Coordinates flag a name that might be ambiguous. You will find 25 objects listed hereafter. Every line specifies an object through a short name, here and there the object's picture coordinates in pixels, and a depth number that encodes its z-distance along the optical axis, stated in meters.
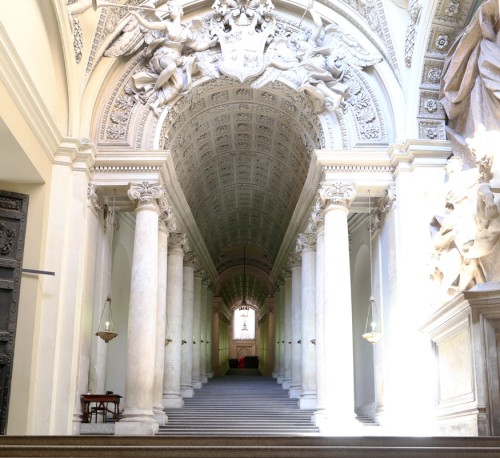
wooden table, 15.44
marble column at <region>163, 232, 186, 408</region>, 20.36
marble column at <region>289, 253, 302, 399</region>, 22.62
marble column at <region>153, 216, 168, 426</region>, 17.61
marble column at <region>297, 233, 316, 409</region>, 19.91
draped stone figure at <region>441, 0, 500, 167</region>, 13.30
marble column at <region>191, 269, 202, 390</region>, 25.36
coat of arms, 17.33
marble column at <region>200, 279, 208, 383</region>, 27.11
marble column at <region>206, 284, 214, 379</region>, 30.12
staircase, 16.95
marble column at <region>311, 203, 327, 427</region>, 16.92
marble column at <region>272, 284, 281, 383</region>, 29.85
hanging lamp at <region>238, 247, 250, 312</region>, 36.03
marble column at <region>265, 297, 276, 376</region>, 34.44
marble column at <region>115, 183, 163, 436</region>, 15.38
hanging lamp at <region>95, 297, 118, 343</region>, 15.25
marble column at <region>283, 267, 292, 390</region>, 25.62
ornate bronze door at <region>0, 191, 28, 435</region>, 13.45
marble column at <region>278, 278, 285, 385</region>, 27.64
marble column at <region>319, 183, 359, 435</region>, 15.30
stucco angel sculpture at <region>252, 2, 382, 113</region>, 17.00
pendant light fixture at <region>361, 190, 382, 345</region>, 14.91
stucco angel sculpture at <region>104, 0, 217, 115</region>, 16.72
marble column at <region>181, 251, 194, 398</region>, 23.28
